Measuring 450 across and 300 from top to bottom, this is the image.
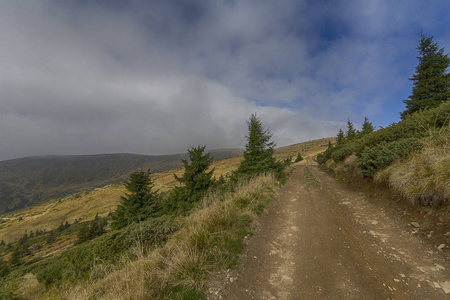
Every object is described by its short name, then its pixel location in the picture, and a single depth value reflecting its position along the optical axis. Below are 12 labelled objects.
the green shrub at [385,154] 6.54
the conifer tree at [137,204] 16.91
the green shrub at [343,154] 15.21
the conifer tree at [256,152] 15.01
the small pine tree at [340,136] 38.09
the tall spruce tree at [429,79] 14.75
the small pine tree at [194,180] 15.37
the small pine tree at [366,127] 31.86
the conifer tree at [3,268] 25.22
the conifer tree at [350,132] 34.66
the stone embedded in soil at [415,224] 4.23
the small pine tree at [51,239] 53.33
